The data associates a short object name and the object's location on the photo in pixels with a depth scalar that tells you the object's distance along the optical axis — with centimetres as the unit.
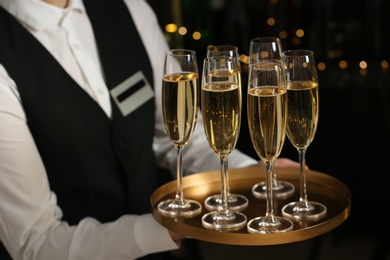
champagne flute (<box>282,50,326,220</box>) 142
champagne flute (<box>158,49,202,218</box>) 144
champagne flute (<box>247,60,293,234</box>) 137
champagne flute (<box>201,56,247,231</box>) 140
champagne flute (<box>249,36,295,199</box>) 157
